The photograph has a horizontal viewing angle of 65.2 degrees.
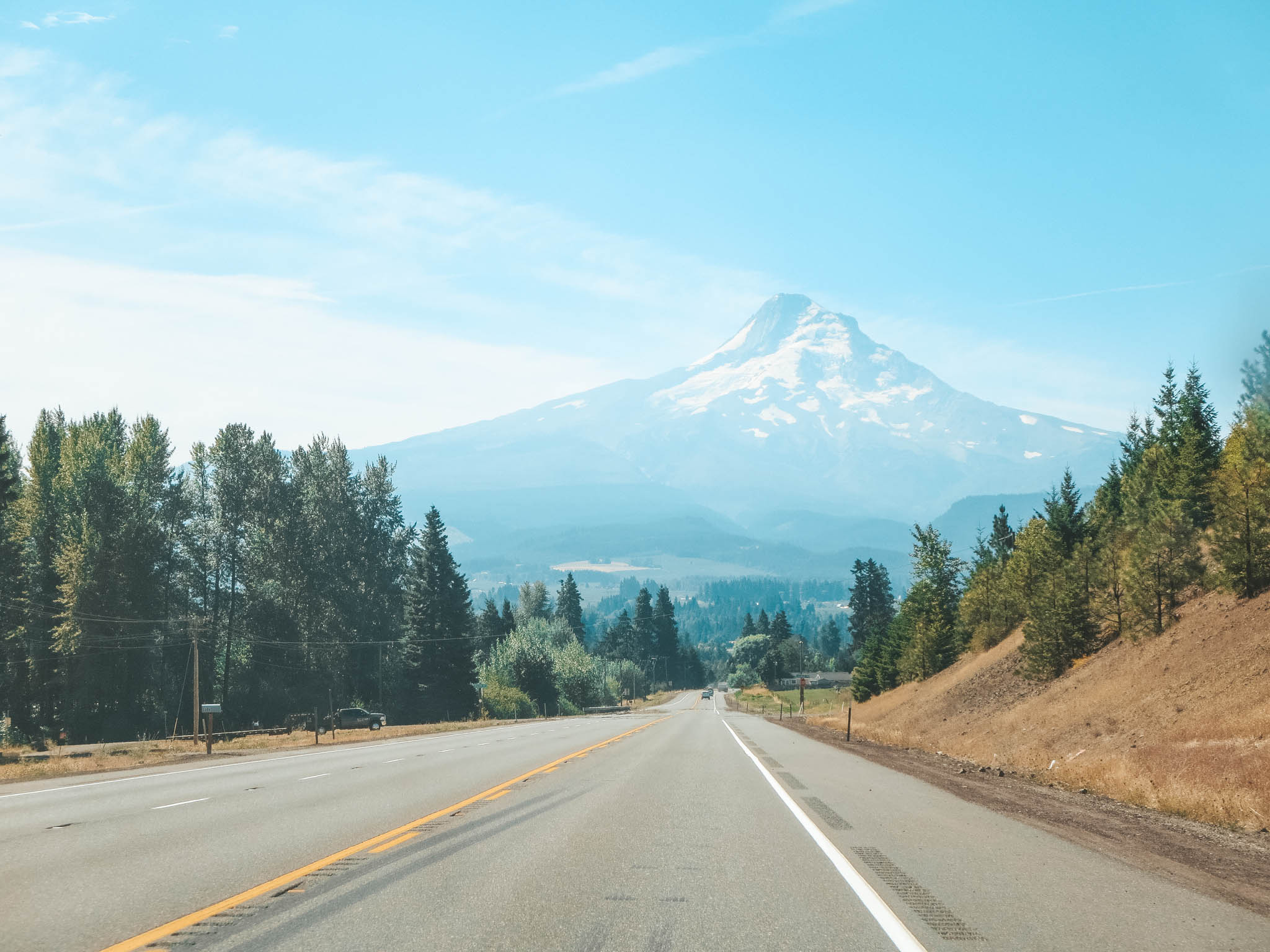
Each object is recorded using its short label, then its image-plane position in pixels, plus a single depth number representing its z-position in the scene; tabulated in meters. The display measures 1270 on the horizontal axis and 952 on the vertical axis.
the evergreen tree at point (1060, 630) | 37.78
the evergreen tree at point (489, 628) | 122.34
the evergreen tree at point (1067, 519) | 49.66
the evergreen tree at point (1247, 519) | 27.23
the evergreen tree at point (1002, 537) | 69.50
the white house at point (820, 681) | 177.50
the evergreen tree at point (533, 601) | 161.75
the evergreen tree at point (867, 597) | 152.38
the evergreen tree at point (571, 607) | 175.88
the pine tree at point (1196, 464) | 35.59
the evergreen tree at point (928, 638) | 63.62
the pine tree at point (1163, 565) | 32.38
